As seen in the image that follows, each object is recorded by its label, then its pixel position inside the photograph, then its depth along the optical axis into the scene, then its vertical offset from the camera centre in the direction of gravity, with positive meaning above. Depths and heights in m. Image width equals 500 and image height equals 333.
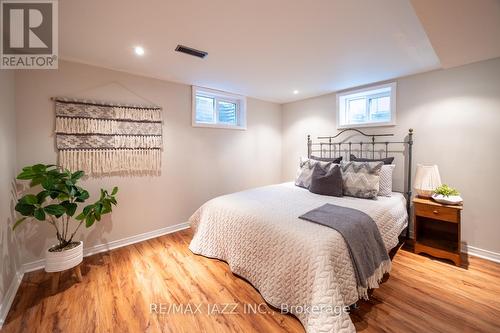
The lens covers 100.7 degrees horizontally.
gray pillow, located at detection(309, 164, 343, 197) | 2.61 -0.25
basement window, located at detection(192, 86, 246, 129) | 3.42 +0.94
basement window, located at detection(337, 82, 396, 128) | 3.00 +0.90
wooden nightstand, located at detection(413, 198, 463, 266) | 2.21 -0.83
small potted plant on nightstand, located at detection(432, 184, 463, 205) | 2.22 -0.36
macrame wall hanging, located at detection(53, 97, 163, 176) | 2.30 +0.29
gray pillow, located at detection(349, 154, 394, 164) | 2.85 +0.05
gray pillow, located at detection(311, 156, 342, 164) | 3.08 +0.05
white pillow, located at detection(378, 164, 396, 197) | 2.64 -0.26
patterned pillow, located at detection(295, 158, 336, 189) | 2.94 -0.14
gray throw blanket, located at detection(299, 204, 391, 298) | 1.54 -0.63
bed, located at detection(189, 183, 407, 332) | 1.36 -0.71
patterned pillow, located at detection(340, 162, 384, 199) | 2.48 -0.21
